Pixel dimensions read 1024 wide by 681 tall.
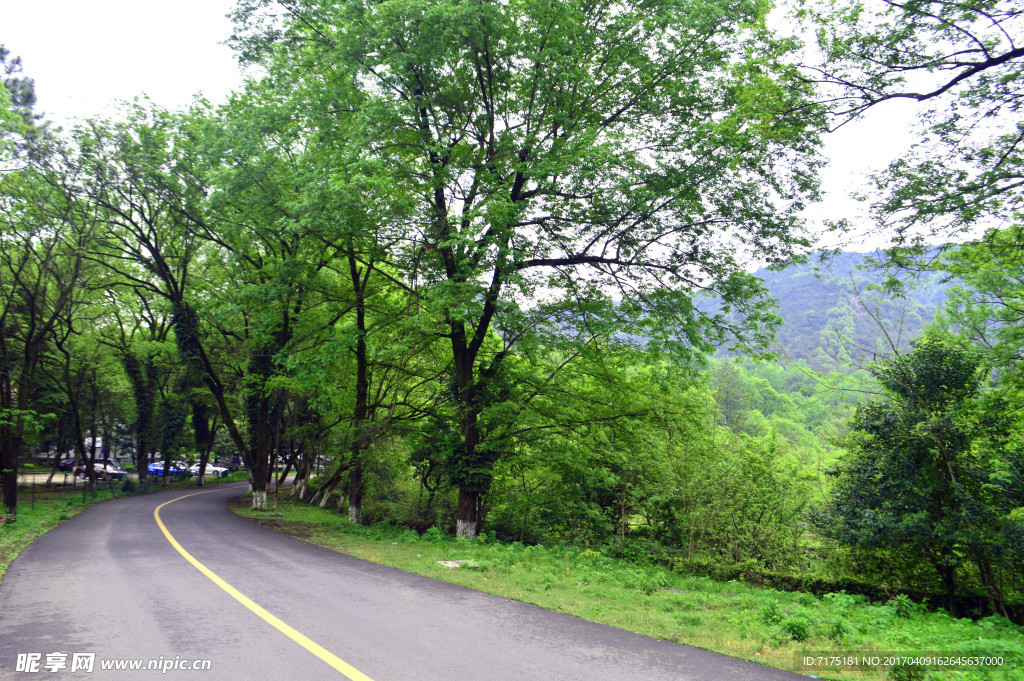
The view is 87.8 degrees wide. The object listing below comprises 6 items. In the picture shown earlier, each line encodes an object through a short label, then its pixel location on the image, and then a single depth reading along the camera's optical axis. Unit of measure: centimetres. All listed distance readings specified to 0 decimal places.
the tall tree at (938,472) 1047
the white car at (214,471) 5286
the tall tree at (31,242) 1772
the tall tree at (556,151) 1134
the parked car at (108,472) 3852
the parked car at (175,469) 4436
